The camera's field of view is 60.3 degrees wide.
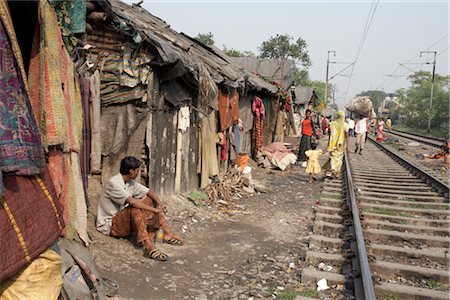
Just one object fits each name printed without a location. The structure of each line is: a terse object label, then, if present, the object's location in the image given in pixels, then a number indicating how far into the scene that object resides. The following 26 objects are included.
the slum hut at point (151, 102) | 6.13
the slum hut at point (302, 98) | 33.18
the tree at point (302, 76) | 59.88
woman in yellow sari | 10.99
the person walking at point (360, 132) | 17.95
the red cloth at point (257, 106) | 13.84
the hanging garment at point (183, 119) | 7.76
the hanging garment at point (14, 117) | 2.58
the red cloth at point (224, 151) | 10.55
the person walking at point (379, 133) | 27.49
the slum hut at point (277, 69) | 22.56
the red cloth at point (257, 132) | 14.34
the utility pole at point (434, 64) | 42.58
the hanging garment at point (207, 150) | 8.91
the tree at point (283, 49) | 53.62
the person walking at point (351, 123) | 25.08
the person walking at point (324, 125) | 33.23
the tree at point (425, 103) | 49.75
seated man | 4.99
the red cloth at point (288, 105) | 19.75
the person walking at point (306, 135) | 14.41
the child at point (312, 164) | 11.21
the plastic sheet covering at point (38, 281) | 2.61
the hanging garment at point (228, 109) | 10.02
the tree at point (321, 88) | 93.21
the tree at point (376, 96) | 113.95
